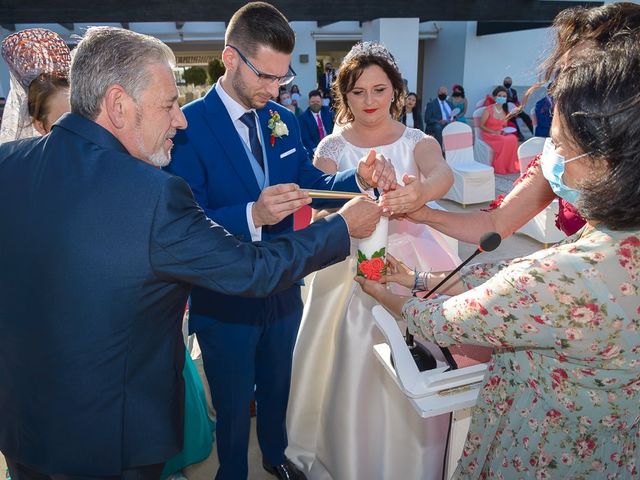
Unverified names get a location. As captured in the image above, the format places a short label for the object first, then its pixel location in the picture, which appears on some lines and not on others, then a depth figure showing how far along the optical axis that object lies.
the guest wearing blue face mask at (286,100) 10.70
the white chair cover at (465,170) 7.27
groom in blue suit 1.97
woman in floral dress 1.01
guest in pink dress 9.48
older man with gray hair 1.16
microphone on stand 1.41
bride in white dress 2.13
